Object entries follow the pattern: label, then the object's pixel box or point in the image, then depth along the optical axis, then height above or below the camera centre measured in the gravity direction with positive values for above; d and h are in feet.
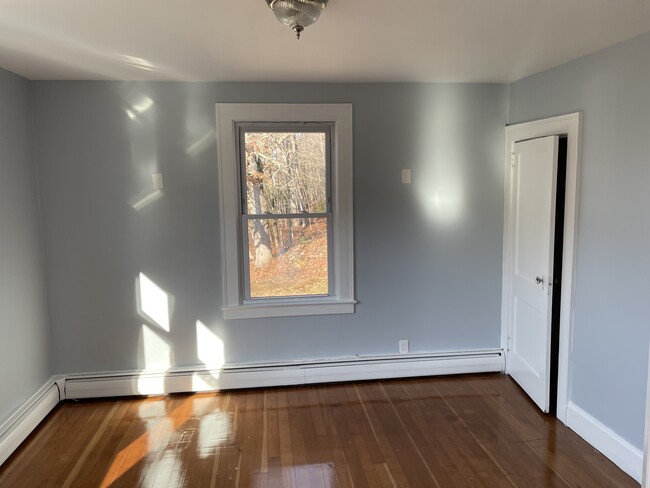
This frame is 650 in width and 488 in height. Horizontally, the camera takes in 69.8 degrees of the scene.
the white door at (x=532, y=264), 9.98 -1.37
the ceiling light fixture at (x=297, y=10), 5.89 +2.53
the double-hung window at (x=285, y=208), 11.34 -0.02
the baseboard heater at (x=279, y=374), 11.43 -4.23
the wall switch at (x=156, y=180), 11.10 +0.71
